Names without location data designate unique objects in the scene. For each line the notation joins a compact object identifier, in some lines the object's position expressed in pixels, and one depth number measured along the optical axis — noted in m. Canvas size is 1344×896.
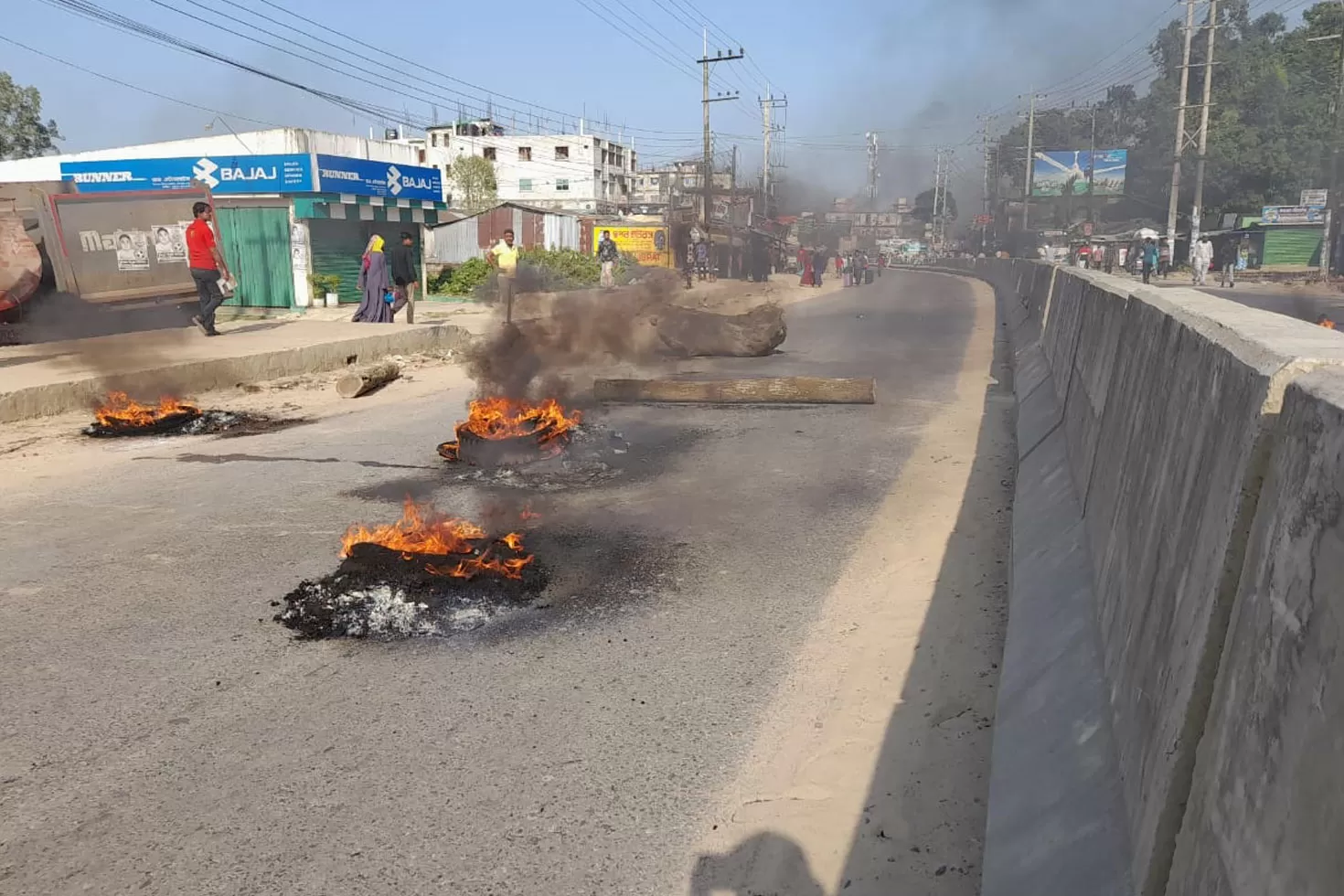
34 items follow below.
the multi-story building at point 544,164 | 110.44
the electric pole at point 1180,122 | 48.78
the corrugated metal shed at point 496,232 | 37.75
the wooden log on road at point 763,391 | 10.77
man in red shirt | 14.70
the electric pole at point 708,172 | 40.53
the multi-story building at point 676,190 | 50.53
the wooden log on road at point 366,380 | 11.83
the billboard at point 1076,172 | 72.00
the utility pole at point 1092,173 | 71.12
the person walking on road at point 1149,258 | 32.53
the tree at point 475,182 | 78.94
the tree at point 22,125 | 51.91
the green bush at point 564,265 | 26.80
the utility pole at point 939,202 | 115.53
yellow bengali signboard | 44.53
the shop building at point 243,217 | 15.97
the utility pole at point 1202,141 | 47.16
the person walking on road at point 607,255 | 28.73
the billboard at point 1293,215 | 50.00
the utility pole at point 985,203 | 93.25
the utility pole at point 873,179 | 134.88
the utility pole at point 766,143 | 69.75
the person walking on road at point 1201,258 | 35.97
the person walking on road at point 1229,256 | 36.03
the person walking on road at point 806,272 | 42.62
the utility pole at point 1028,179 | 75.75
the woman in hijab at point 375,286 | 17.98
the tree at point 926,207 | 127.56
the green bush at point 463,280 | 28.55
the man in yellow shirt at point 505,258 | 18.95
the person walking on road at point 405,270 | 18.47
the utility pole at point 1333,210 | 37.72
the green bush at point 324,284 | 22.38
